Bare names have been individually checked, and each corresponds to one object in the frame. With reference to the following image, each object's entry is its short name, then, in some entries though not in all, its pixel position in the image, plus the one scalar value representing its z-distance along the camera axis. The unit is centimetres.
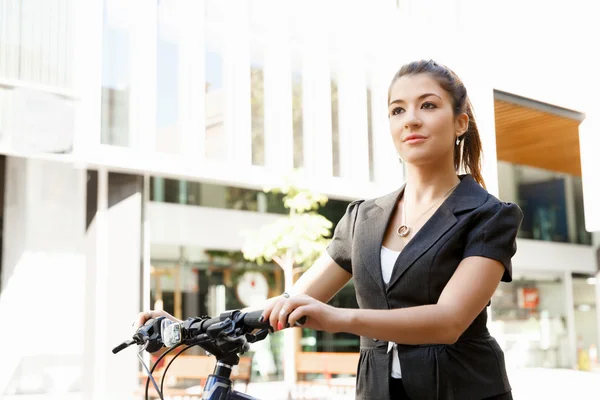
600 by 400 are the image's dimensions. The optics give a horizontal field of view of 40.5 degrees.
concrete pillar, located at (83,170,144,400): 798
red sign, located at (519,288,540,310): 1823
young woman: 135
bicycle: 130
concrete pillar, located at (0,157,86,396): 760
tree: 932
